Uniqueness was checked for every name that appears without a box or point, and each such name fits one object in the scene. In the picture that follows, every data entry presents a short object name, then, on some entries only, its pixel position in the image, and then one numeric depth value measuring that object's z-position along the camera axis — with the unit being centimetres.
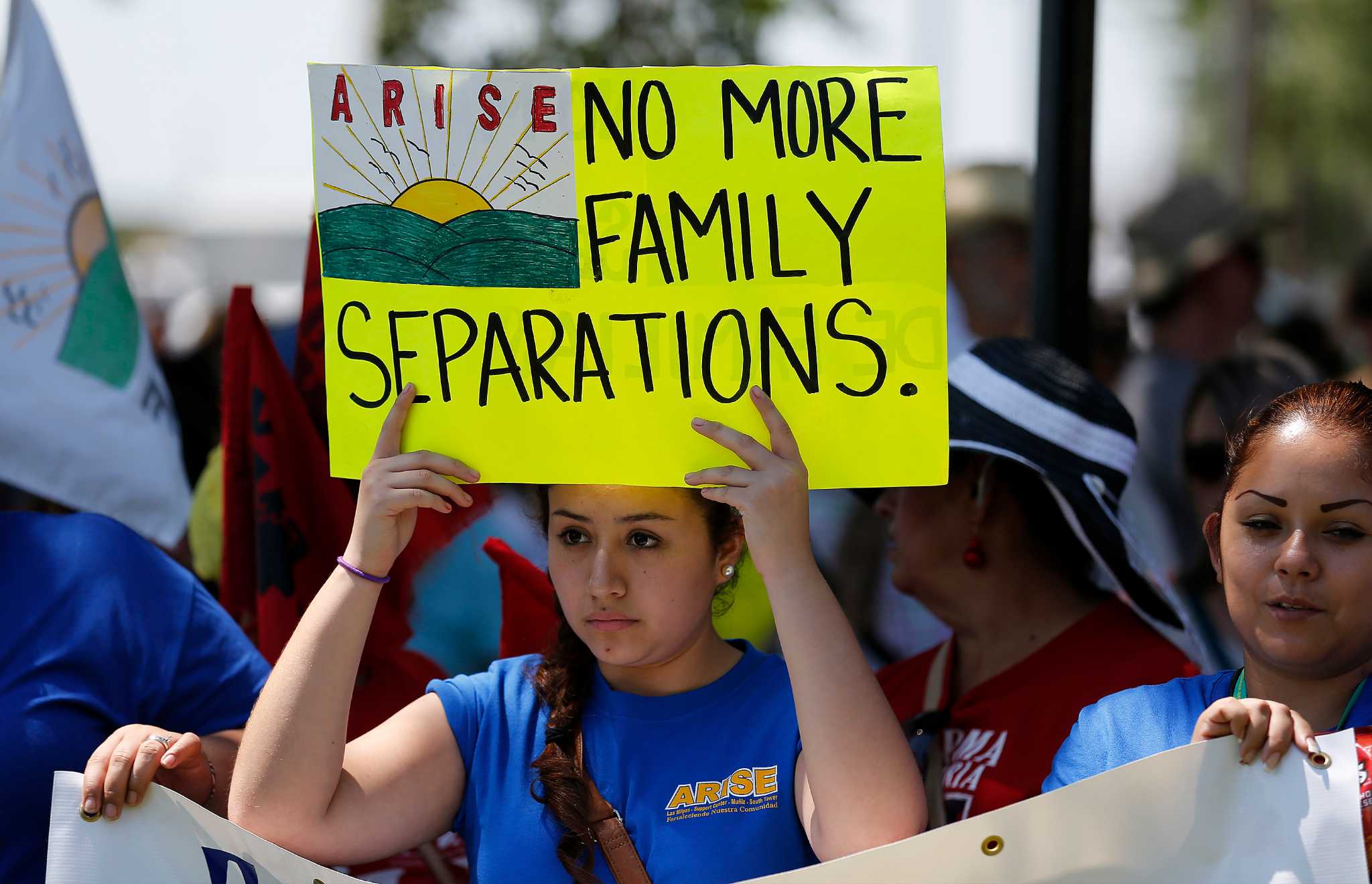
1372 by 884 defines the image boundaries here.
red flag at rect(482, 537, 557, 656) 491
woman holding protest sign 357
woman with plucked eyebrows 350
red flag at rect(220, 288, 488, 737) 502
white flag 521
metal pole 616
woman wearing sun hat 484
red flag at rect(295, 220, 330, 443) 522
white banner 324
